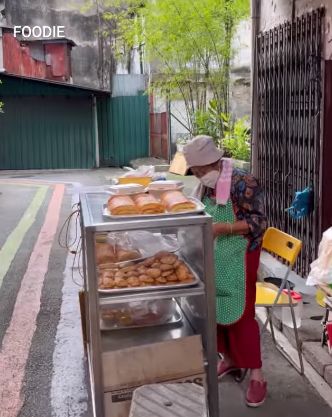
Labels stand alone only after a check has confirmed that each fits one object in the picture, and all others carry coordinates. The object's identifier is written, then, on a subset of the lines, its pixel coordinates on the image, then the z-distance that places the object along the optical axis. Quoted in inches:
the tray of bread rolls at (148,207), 120.5
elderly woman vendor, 134.8
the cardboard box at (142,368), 120.1
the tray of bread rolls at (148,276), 121.6
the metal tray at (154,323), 137.7
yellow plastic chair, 156.0
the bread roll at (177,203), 122.9
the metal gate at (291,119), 225.8
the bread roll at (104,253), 130.0
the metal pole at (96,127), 845.2
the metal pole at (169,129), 732.7
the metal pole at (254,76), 292.8
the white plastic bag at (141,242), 136.3
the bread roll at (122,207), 120.6
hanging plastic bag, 228.7
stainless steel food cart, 116.4
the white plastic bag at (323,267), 145.3
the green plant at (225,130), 510.6
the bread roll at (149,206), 122.4
